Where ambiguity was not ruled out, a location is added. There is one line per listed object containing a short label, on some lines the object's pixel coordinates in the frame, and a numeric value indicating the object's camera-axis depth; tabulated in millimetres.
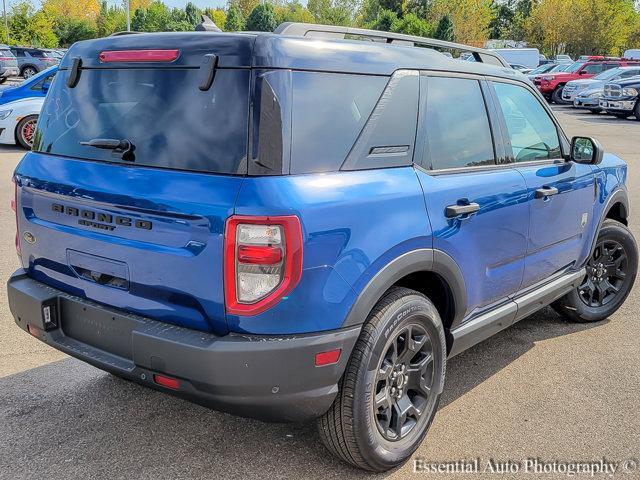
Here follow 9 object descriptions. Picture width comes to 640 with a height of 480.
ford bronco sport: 2445
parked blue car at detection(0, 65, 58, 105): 12680
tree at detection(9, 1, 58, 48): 63438
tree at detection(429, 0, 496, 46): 61750
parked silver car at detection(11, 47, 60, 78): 36094
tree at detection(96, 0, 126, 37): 76725
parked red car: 27875
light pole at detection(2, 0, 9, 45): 64250
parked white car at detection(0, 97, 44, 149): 12336
